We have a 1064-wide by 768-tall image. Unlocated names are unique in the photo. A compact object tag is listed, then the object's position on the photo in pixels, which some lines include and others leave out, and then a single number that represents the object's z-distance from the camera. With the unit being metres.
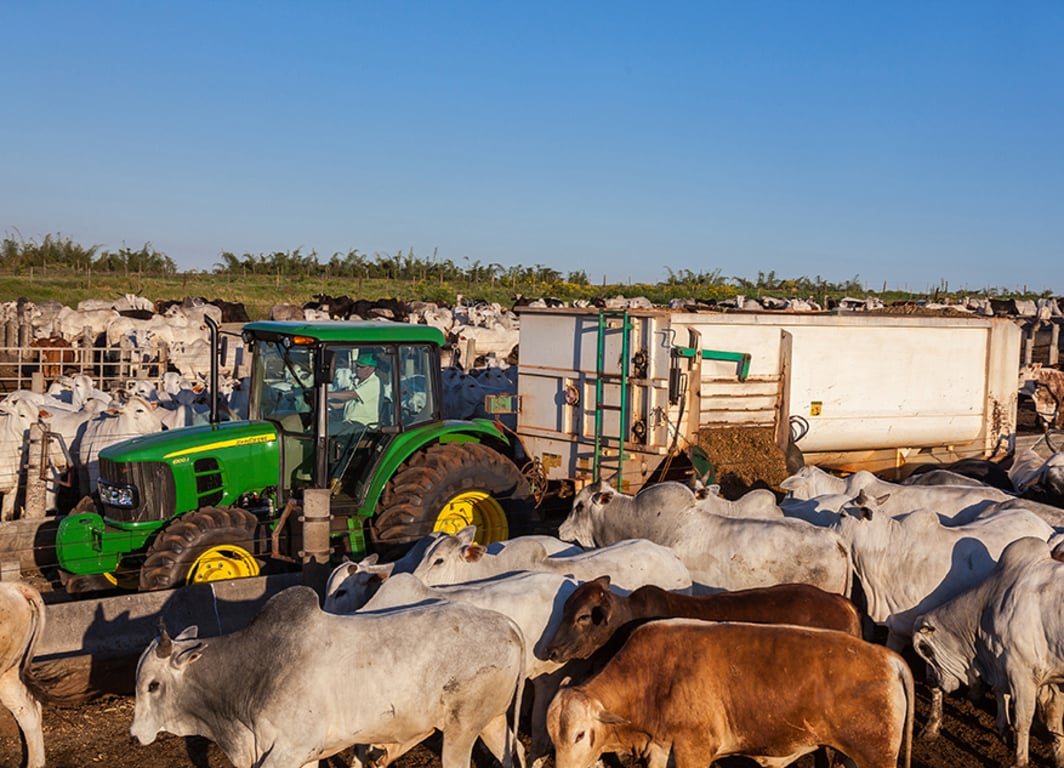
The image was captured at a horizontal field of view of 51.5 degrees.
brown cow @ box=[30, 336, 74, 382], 22.66
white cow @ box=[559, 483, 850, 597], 8.02
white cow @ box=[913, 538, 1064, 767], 6.70
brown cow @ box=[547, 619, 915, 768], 5.66
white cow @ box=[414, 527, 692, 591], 7.41
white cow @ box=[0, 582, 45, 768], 6.44
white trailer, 11.44
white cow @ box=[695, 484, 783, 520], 9.02
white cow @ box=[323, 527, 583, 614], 7.22
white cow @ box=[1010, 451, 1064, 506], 11.10
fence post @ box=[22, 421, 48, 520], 11.96
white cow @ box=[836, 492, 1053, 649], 7.98
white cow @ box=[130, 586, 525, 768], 5.54
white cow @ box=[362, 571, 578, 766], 6.53
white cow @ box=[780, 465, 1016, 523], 9.55
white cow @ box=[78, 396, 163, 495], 12.54
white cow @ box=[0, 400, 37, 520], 12.60
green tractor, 8.59
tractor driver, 9.41
